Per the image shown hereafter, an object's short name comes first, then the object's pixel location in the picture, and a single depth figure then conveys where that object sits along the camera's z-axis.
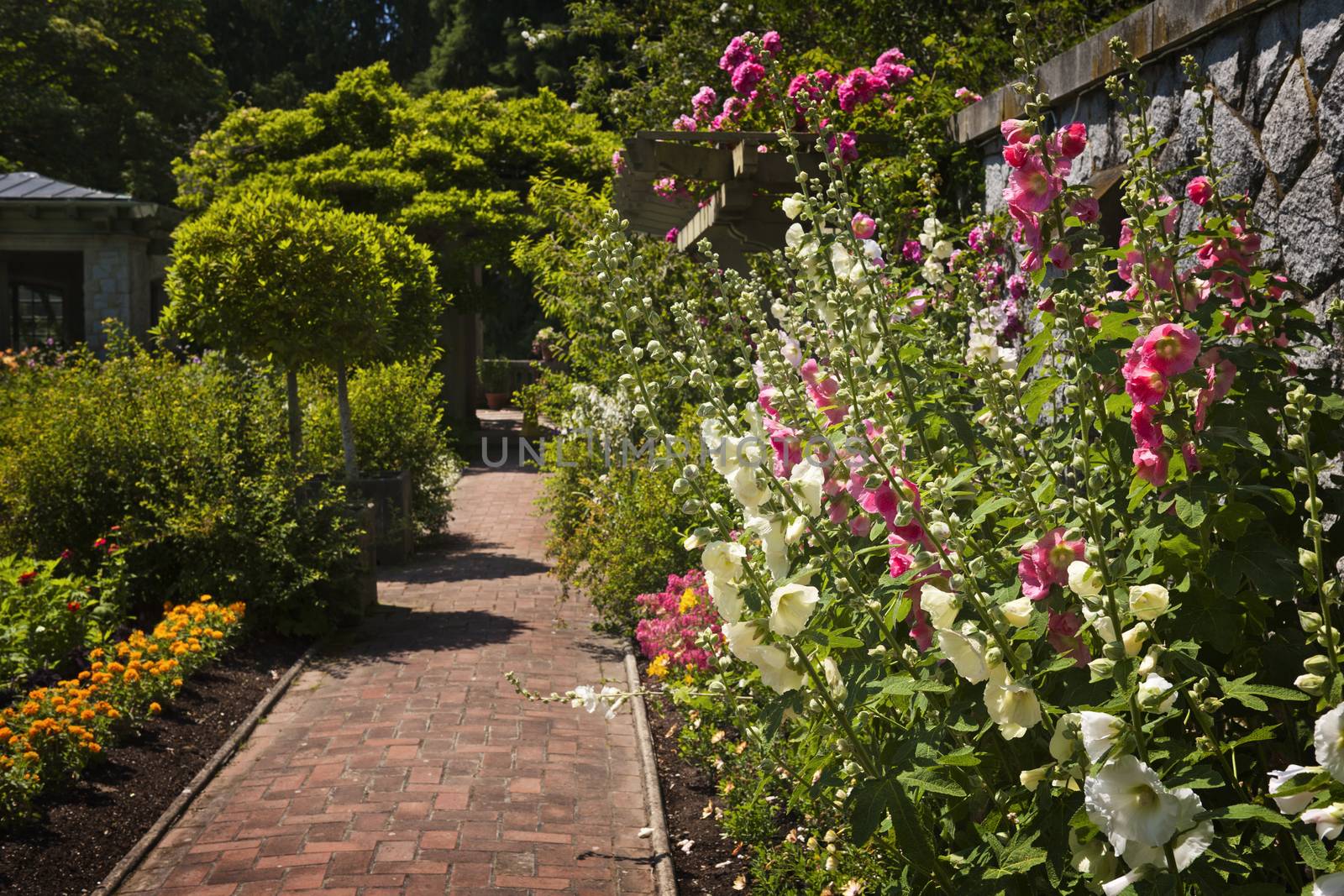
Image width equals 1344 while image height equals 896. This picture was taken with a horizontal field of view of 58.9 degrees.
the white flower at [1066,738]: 1.65
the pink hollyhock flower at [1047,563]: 1.89
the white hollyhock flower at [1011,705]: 1.75
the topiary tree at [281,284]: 8.53
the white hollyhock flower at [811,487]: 2.05
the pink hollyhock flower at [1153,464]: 2.01
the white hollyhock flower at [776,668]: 2.03
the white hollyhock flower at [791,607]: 1.95
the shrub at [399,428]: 11.01
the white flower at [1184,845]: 1.50
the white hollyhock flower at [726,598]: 2.03
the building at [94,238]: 18.16
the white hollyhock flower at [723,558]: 2.02
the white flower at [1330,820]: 1.41
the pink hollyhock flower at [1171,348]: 1.97
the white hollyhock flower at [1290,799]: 1.53
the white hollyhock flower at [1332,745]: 1.38
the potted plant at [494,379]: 27.12
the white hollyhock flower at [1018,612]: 1.81
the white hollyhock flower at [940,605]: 1.85
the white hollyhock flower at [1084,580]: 1.63
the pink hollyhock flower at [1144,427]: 2.05
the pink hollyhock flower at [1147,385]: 2.01
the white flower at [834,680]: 2.24
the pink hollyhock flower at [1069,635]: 1.94
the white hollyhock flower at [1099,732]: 1.52
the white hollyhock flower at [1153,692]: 1.46
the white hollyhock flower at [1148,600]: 1.63
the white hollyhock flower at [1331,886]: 1.39
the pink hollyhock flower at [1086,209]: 2.49
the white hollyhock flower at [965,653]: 1.77
